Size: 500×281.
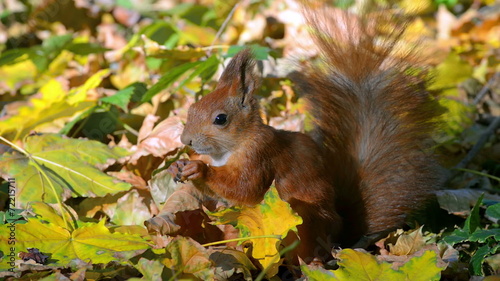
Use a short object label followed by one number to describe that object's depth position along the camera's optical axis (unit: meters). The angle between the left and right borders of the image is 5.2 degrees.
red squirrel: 3.60
